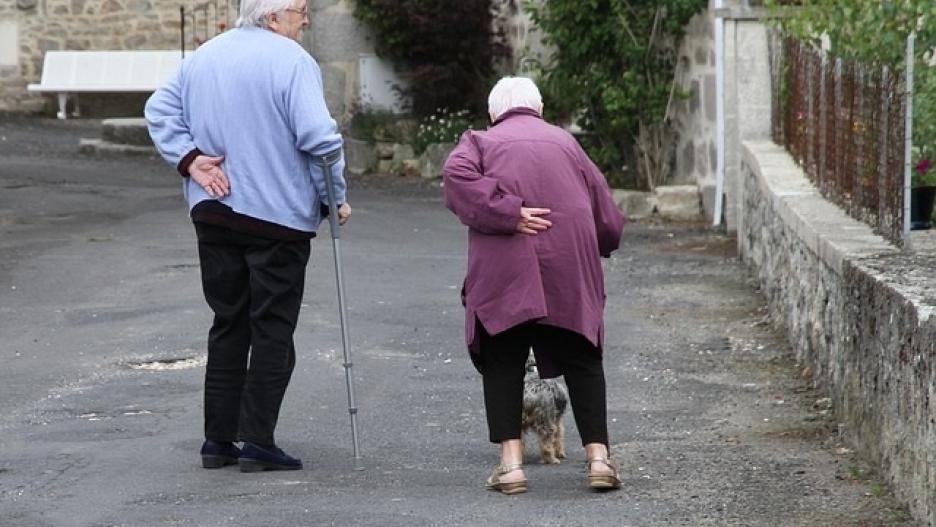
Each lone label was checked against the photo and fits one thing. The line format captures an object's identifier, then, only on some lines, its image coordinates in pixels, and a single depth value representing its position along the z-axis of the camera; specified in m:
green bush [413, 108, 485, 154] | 31.46
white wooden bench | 42.65
